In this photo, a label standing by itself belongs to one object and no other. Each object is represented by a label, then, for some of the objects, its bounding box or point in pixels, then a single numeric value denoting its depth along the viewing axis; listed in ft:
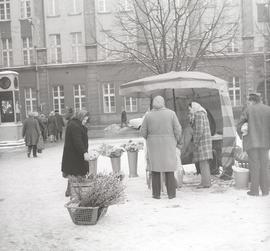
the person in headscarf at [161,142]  28.35
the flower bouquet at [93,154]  35.20
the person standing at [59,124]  86.84
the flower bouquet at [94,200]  23.07
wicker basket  22.99
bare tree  67.00
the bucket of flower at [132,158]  38.01
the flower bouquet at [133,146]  38.06
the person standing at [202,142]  31.07
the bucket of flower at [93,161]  35.53
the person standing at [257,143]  27.91
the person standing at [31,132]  57.00
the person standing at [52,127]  85.20
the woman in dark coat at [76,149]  28.94
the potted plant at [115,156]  37.55
